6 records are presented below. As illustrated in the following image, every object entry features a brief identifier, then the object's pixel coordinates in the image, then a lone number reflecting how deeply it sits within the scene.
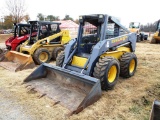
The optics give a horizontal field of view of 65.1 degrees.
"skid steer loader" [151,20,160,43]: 10.91
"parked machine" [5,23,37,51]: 6.07
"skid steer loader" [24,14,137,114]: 2.75
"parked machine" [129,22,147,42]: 12.74
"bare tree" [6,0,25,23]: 16.77
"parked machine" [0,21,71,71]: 4.94
